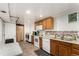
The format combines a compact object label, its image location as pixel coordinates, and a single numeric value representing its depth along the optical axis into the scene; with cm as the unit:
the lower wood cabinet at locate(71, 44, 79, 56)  121
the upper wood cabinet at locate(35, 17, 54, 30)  232
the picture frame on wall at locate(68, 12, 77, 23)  166
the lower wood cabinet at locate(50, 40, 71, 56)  140
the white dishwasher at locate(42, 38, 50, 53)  203
